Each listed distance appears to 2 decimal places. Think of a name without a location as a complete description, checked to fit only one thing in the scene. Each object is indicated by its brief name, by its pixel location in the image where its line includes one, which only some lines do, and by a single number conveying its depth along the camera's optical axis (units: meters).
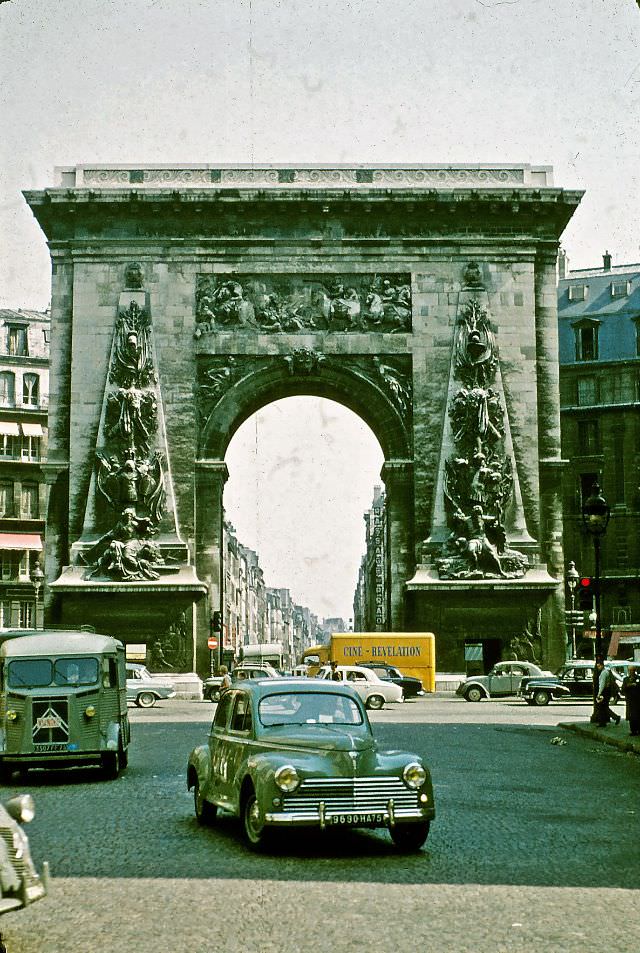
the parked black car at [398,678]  49.31
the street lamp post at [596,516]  32.59
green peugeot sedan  12.61
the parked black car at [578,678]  48.19
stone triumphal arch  50.66
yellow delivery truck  49.88
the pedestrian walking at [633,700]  27.42
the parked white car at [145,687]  46.06
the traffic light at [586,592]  32.97
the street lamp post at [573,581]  49.86
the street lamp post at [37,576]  53.16
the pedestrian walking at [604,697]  31.45
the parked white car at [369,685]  44.72
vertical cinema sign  108.44
